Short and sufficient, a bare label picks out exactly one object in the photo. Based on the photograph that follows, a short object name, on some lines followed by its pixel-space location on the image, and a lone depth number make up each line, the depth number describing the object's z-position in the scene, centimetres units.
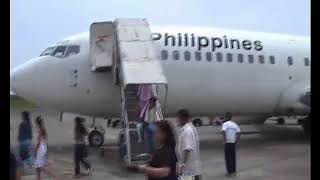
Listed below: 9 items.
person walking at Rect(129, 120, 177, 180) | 336
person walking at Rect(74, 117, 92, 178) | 755
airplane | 951
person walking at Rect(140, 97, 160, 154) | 790
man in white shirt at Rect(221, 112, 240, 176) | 752
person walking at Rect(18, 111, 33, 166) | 684
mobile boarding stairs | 821
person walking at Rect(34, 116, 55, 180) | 657
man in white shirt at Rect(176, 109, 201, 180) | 452
